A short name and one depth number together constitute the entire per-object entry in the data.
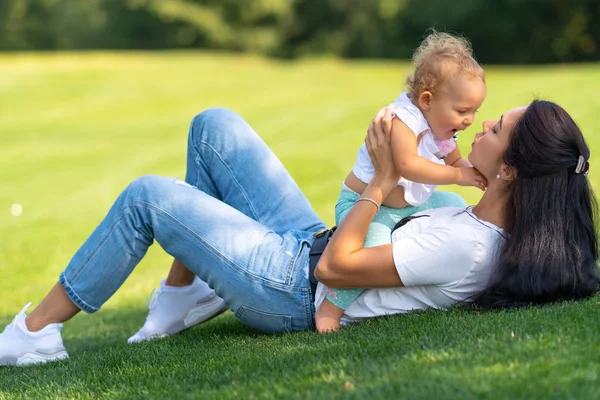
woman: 5.84
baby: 6.23
